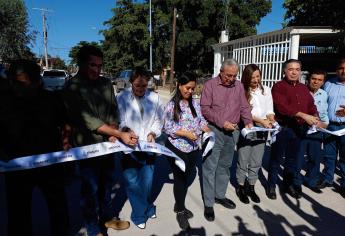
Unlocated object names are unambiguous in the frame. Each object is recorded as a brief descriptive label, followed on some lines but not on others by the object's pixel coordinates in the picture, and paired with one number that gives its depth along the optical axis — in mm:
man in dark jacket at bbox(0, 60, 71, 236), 2479
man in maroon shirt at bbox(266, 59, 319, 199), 4109
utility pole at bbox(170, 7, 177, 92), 26691
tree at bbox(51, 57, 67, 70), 95438
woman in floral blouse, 3477
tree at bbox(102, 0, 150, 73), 34250
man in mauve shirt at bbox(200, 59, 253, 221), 3662
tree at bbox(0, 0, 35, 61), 24781
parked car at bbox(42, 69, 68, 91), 19328
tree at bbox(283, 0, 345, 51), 13312
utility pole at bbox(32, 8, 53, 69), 41641
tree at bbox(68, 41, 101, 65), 75438
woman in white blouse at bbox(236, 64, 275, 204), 4059
